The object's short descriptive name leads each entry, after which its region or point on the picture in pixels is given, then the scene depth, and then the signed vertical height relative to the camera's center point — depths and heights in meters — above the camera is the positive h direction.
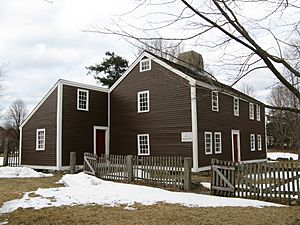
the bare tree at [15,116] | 67.69 +5.46
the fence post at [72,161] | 18.53 -1.07
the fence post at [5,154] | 23.33 -0.83
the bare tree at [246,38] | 4.22 +1.39
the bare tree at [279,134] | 44.74 +0.88
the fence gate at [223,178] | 11.05 -1.26
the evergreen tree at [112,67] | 42.59 +9.71
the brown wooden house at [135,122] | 19.88 +1.29
